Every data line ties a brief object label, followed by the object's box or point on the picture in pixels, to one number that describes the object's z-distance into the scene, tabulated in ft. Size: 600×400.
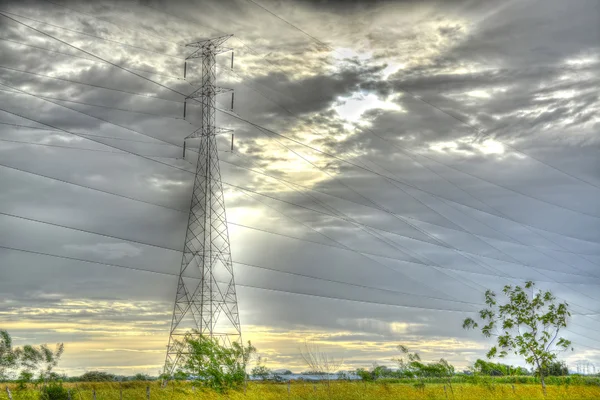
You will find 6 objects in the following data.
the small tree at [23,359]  98.73
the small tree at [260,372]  127.95
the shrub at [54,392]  96.32
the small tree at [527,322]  133.18
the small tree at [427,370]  128.67
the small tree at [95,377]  133.49
